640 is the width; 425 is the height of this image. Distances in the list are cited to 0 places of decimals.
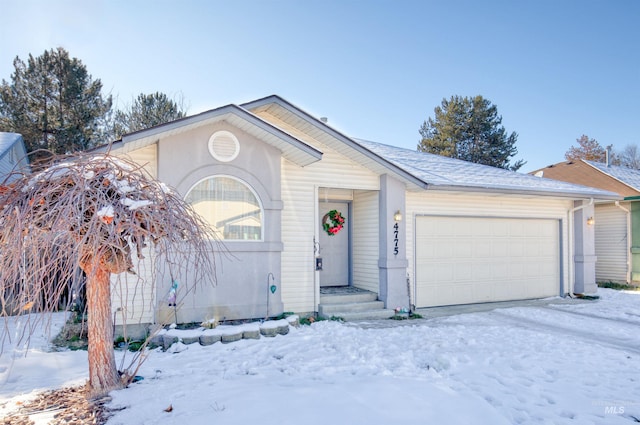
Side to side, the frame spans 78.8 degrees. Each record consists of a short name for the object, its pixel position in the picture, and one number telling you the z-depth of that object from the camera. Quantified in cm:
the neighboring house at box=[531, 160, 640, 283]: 1226
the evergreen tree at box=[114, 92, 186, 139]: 1784
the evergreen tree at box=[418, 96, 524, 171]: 2566
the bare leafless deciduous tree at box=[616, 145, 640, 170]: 3053
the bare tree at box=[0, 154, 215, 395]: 264
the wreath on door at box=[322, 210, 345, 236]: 842
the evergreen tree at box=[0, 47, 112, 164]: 1478
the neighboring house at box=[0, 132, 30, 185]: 992
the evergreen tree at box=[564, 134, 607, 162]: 2900
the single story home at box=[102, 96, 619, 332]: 652
